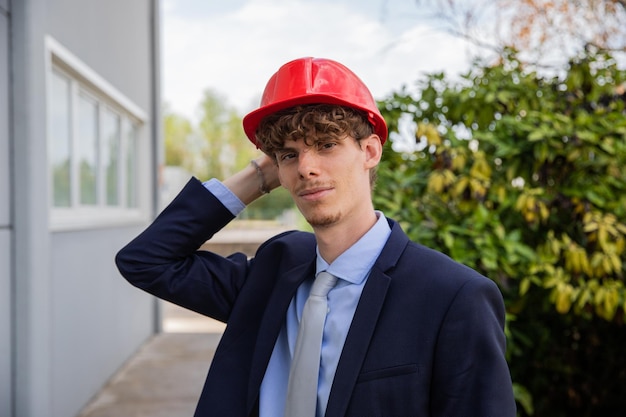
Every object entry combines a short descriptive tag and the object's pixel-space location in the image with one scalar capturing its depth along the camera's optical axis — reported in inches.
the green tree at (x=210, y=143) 1852.9
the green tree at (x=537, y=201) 116.9
